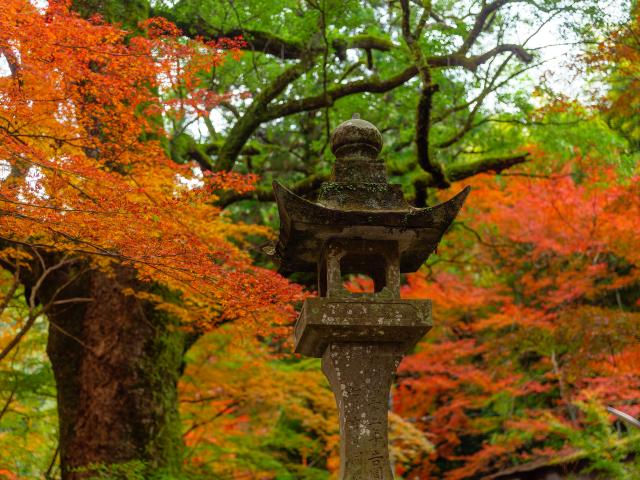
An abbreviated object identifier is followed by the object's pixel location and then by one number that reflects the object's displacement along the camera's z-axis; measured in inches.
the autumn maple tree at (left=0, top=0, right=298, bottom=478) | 209.3
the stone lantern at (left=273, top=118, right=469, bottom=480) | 192.9
